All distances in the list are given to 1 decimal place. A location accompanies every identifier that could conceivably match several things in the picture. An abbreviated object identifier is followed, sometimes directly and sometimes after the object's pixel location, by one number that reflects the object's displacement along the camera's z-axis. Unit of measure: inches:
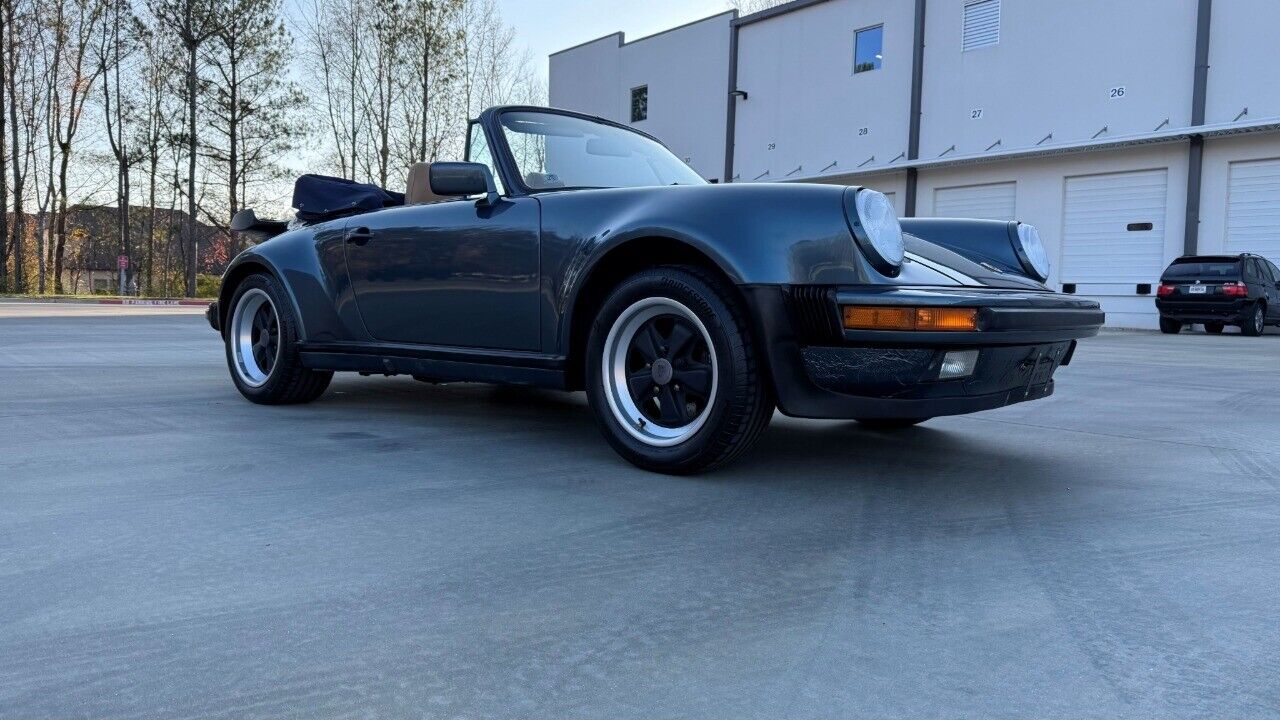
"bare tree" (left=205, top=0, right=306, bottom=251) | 1199.6
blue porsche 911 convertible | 113.4
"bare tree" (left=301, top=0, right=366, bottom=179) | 1151.6
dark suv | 617.9
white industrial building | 720.3
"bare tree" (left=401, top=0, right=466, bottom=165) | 1147.9
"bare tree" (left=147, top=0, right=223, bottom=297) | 1179.9
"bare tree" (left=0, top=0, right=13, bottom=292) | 1128.2
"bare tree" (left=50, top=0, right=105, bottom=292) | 1212.5
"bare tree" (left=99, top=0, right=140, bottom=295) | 1222.3
